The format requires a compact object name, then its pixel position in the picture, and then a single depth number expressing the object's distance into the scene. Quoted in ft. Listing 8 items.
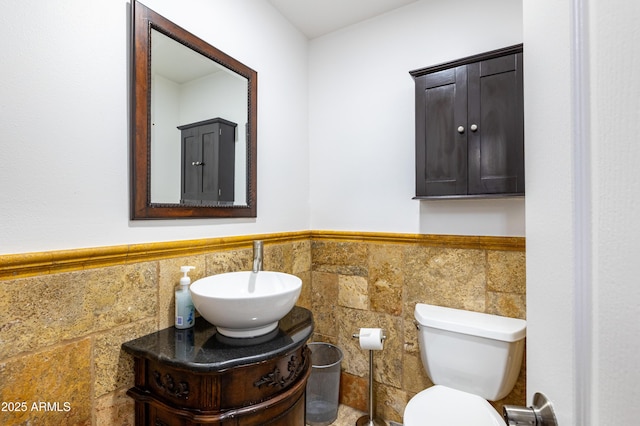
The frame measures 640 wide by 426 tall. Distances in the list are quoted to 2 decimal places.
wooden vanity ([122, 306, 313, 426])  3.31
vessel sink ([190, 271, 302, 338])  3.51
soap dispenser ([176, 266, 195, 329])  4.24
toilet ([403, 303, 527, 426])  4.34
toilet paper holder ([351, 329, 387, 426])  5.99
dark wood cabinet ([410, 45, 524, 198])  4.87
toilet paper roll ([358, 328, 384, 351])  5.59
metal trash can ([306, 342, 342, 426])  6.21
